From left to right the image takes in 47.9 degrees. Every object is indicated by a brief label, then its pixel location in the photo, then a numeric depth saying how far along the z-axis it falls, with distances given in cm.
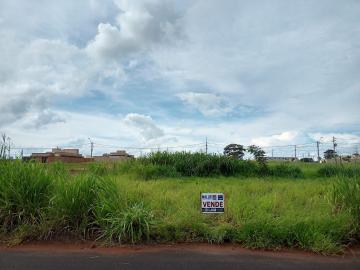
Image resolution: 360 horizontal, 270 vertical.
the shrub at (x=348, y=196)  635
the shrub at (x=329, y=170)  1475
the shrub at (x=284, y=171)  1464
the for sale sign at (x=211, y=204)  652
